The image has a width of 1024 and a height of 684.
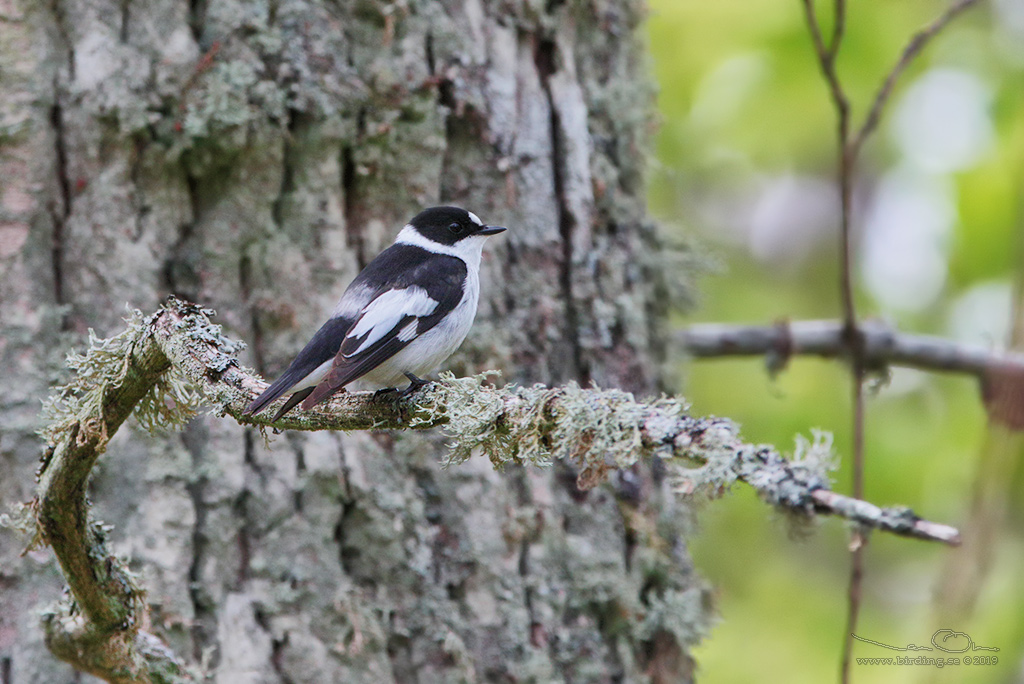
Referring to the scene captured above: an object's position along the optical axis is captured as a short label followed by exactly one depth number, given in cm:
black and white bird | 578
